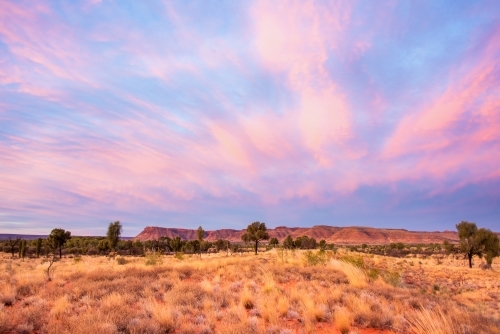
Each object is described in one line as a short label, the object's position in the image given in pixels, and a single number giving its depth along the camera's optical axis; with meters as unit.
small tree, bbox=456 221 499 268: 40.78
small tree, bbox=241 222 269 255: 57.66
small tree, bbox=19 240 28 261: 61.70
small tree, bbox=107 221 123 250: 66.88
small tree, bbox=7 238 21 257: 75.03
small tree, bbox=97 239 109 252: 77.34
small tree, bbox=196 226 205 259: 66.62
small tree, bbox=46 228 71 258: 59.33
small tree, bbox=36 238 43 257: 64.78
